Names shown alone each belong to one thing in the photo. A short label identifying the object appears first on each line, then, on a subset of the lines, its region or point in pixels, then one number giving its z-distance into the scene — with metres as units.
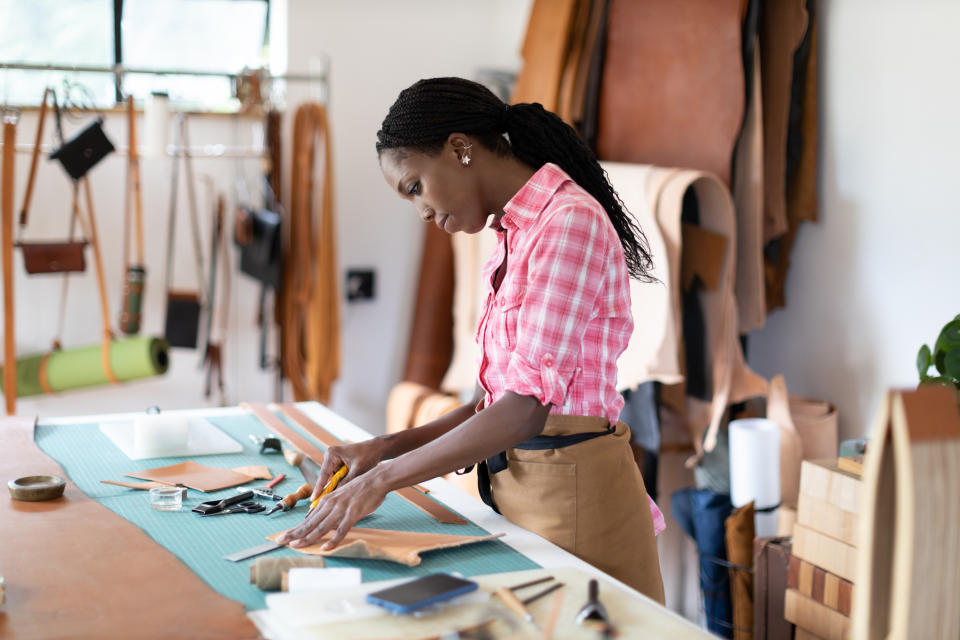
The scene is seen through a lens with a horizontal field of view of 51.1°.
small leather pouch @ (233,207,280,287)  3.72
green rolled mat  3.31
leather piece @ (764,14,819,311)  2.81
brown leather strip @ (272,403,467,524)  1.64
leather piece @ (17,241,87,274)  3.28
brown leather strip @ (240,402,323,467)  2.01
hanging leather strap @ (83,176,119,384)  3.31
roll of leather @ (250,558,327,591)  1.29
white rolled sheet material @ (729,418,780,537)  2.62
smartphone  1.17
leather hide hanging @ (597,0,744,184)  2.83
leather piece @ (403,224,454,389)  4.09
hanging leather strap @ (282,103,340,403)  3.82
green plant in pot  1.97
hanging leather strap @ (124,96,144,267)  3.38
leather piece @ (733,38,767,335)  2.79
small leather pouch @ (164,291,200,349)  3.57
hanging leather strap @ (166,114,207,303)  3.71
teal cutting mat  1.37
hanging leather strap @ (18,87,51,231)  3.26
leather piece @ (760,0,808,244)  2.78
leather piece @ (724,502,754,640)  2.66
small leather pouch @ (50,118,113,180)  3.25
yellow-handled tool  1.69
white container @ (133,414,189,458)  1.98
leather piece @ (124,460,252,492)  1.79
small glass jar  1.65
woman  1.47
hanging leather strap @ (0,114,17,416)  3.19
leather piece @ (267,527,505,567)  1.39
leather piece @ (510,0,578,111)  3.26
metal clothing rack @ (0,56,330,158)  3.32
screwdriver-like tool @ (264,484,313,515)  1.64
